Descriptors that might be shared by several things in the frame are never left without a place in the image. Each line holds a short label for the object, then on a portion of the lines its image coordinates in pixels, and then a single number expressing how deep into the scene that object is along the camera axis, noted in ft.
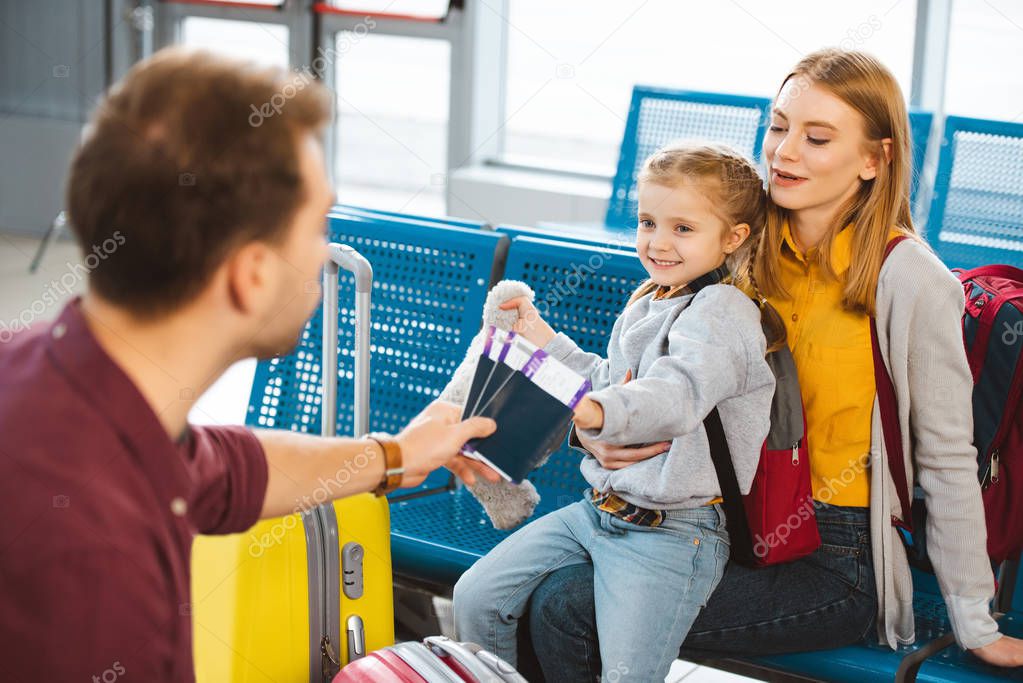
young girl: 6.12
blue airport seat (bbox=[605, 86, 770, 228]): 13.55
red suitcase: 5.98
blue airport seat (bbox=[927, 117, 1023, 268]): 11.16
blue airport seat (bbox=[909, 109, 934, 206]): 11.90
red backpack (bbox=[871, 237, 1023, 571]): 6.61
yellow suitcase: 6.63
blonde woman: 6.46
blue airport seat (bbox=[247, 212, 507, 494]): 8.88
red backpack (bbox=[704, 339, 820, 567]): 6.48
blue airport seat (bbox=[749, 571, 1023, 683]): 6.43
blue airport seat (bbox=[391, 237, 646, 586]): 8.07
